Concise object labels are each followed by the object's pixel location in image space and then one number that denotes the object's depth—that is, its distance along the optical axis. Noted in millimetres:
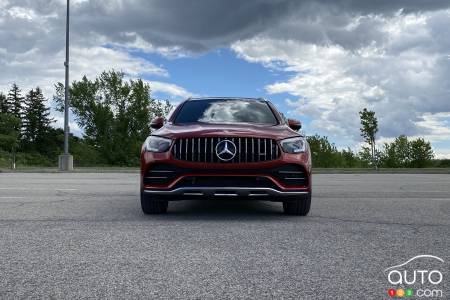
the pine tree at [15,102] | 108062
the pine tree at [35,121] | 99125
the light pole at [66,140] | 25141
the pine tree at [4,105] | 107125
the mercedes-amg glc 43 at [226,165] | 6172
